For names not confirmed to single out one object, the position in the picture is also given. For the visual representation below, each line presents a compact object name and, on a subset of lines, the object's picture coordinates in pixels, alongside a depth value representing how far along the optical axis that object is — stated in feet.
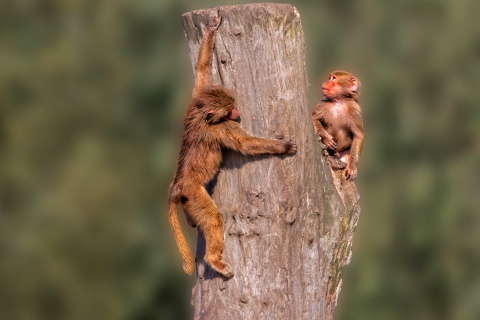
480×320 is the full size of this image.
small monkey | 50.88
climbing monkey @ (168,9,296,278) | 39.73
